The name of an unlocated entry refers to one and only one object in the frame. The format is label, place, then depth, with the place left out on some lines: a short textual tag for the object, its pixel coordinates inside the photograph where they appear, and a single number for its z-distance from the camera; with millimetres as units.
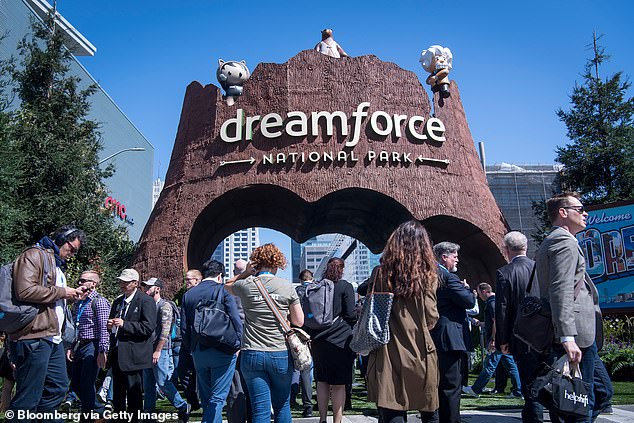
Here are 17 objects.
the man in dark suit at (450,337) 4148
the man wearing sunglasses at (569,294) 3354
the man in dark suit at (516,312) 4047
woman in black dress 5379
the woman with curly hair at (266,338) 4051
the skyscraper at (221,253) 185250
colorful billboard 13688
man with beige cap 5250
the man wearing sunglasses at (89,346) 5371
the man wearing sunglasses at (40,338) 4035
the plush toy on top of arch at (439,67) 14172
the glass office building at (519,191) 38688
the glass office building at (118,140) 31453
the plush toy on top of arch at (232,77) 13523
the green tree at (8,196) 12352
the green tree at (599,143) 18594
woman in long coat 3350
